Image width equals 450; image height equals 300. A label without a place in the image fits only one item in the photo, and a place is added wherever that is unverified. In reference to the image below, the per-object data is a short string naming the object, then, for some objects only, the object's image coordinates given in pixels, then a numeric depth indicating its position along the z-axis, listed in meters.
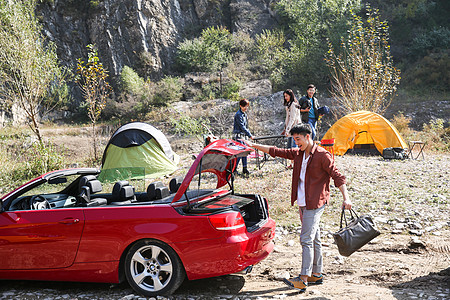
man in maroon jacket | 4.08
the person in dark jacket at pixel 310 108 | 9.38
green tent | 12.05
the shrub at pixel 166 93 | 27.47
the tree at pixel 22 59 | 13.71
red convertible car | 3.81
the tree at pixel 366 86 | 16.16
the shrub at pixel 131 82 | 29.67
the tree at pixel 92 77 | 15.53
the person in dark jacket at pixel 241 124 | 9.30
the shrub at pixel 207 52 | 31.38
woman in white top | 9.14
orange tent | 12.98
